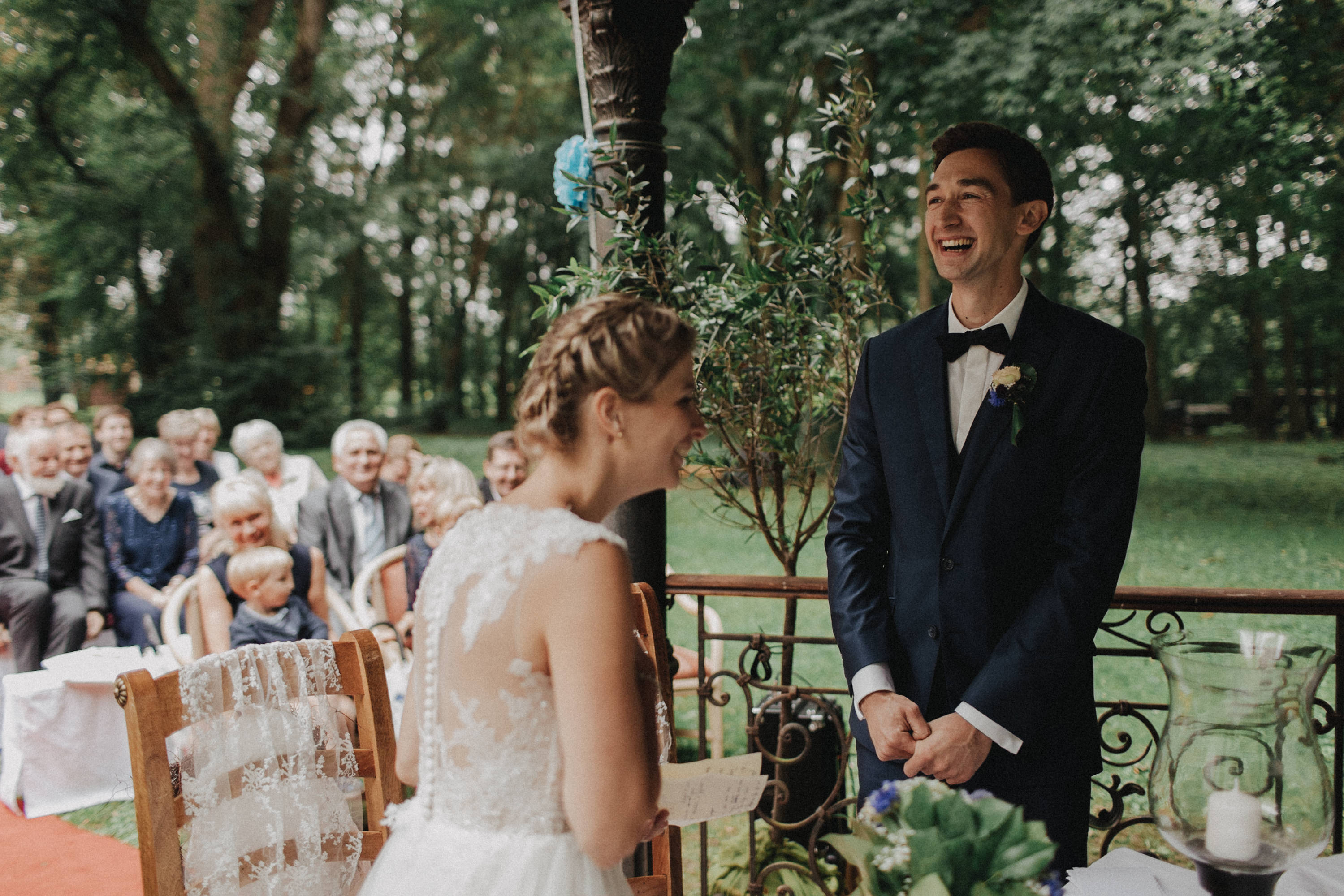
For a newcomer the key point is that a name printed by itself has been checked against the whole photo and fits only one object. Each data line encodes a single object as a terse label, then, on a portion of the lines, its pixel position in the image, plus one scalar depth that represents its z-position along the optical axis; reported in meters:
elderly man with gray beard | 4.77
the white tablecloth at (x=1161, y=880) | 1.35
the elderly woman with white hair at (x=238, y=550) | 3.74
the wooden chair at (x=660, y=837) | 2.08
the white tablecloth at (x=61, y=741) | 4.09
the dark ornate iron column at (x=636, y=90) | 2.36
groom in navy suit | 1.71
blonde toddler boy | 3.59
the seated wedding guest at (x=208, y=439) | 6.12
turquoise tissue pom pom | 2.47
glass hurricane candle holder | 1.04
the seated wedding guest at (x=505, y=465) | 4.92
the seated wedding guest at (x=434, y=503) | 4.41
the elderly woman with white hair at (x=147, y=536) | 5.12
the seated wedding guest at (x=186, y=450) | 5.80
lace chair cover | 1.75
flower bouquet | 0.92
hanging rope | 2.29
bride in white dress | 1.12
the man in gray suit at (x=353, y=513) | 4.96
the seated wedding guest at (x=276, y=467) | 5.65
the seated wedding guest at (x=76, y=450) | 5.35
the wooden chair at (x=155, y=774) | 1.54
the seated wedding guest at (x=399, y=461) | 5.77
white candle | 1.07
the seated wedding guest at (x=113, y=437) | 6.17
